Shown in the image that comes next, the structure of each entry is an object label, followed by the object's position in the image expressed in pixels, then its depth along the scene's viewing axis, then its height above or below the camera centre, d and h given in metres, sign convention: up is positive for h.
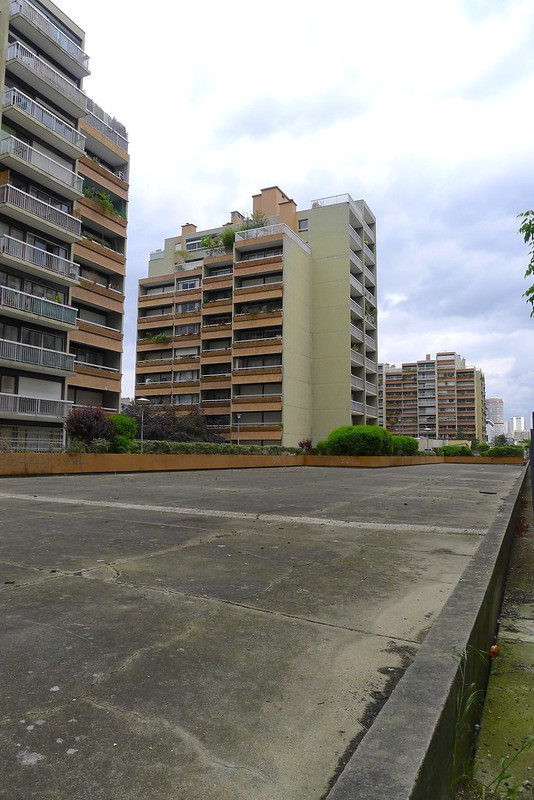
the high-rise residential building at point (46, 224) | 25.22 +11.39
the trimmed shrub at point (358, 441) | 31.08 -0.22
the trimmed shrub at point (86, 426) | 20.31 +0.27
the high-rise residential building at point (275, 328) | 49.69 +11.47
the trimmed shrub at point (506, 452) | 56.47 -1.34
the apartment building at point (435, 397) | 140.75 +11.90
